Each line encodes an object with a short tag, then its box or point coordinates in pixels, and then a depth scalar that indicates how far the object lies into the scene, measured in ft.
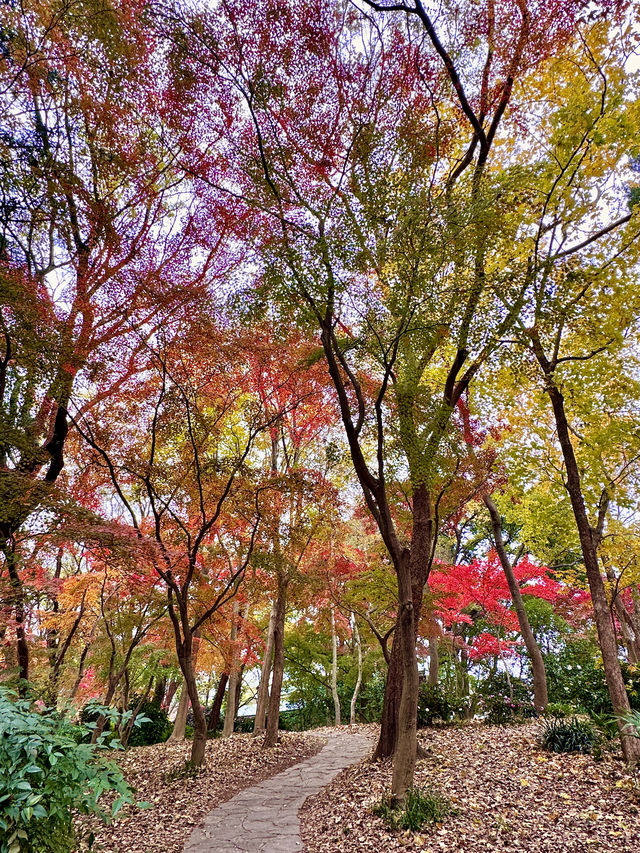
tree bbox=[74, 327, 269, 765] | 22.80
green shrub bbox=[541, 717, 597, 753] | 19.06
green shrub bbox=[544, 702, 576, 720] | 22.07
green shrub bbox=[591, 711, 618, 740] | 19.78
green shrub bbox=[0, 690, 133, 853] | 6.42
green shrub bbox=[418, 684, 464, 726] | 29.07
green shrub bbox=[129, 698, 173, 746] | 41.47
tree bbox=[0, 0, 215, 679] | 15.74
